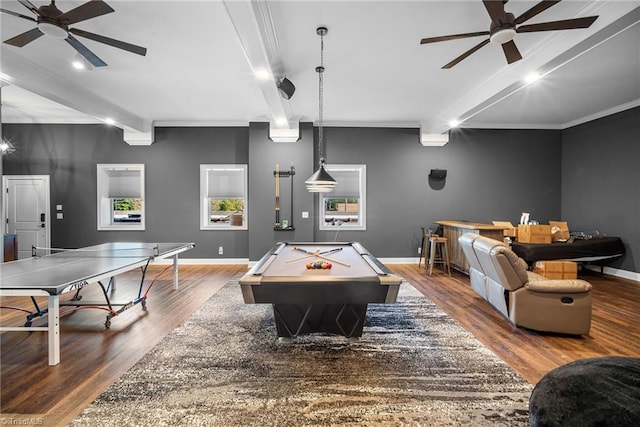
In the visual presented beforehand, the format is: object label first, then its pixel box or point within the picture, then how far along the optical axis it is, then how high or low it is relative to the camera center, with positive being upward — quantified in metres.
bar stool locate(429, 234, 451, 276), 5.58 -0.85
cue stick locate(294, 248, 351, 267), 2.95 -0.56
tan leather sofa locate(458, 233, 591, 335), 2.91 -0.89
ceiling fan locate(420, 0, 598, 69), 2.23 +1.49
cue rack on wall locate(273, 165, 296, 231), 6.30 +0.19
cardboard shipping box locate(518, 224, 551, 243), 5.31 -0.45
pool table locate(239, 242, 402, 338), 2.23 -0.60
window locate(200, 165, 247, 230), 6.64 +0.22
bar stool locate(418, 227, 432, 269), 5.89 -0.72
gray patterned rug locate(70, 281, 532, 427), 1.83 -1.28
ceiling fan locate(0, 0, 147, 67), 2.27 +1.48
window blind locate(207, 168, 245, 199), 6.71 +0.52
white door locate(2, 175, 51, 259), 6.50 +0.00
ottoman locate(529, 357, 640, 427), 0.92 -0.62
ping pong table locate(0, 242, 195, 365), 2.30 -0.61
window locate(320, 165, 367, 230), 6.70 +0.17
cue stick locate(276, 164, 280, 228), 6.29 +0.27
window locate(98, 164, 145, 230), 6.59 +0.20
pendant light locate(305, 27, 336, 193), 3.18 +0.30
